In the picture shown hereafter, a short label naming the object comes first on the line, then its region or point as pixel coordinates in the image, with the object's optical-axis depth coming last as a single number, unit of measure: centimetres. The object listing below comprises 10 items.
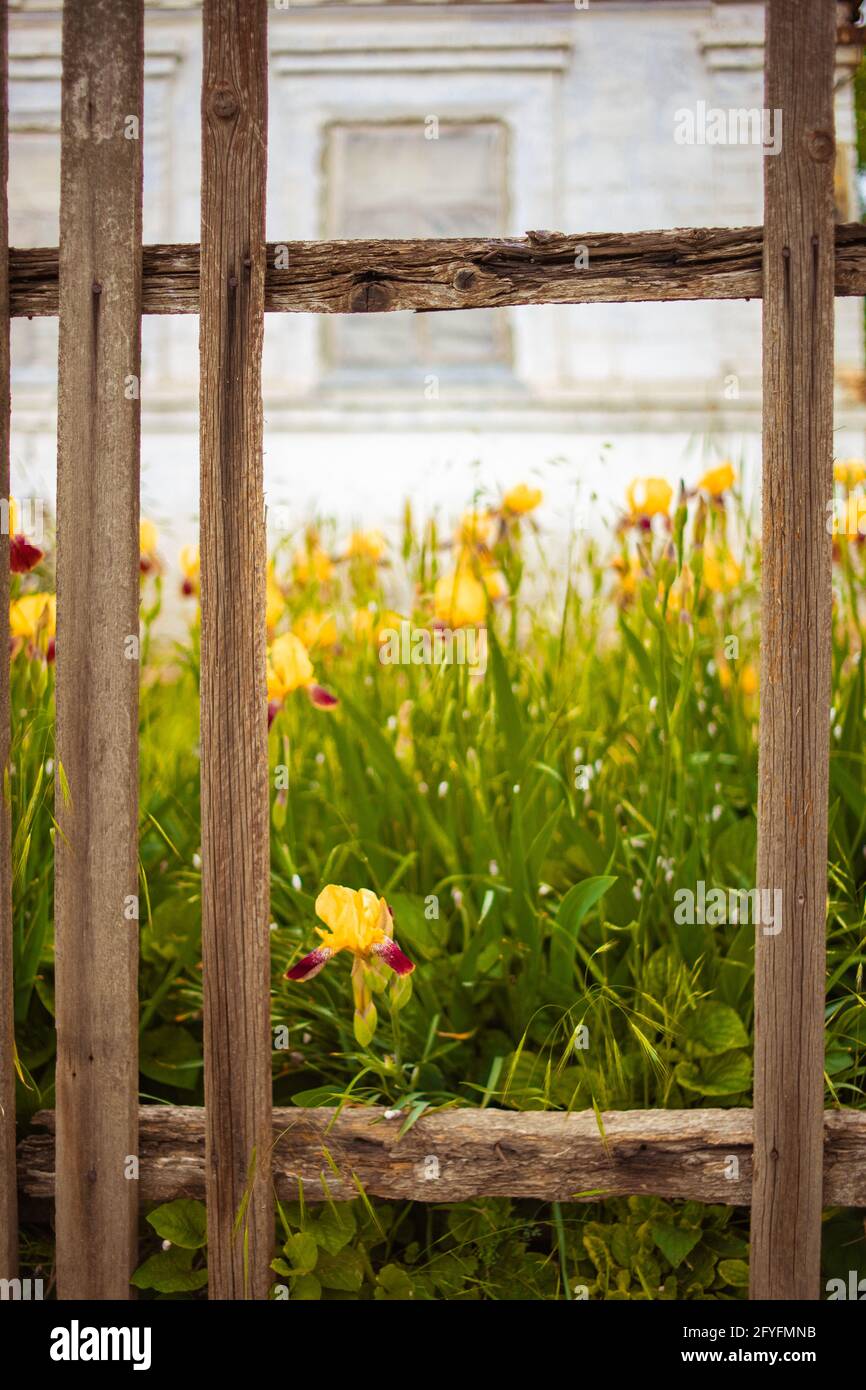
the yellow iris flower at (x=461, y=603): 161
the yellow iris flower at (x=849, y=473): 177
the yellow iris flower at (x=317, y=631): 171
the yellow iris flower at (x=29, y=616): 141
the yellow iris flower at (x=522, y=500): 187
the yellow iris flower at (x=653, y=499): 175
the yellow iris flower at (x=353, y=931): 109
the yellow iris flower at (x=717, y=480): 180
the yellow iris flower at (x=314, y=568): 220
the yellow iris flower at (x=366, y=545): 215
